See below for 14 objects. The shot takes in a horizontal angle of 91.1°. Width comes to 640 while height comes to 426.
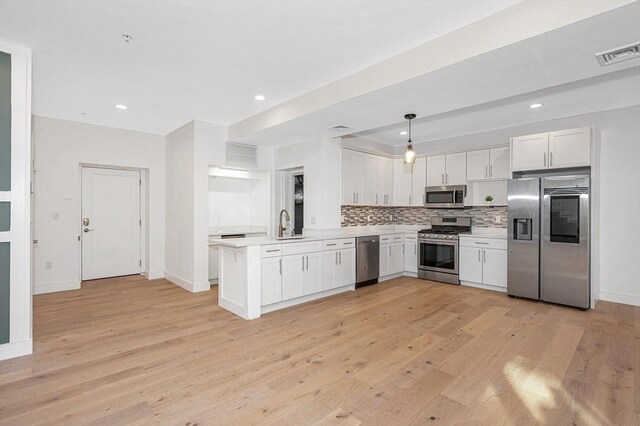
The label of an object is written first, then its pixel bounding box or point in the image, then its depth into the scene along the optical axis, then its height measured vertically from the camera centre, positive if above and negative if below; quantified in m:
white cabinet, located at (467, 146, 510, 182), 5.42 +0.87
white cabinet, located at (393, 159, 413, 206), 6.66 +0.64
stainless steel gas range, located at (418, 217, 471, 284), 5.68 -0.69
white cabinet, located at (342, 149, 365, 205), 5.81 +0.67
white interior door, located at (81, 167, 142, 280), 5.82 -0.24
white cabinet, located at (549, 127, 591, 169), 4.34 +0.93
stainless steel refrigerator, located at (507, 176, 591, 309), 4.28 -0.38
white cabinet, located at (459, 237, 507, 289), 5.13 -0.82
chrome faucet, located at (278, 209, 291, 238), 5.98 -0.27
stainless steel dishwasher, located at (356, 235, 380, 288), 5.40 -0.85
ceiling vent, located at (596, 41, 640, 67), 2.34 +1.23
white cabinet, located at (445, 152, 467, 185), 5.88 +0.82
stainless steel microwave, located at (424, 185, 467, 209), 5.87 +0.31
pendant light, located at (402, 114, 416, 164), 4.02 +0.76
